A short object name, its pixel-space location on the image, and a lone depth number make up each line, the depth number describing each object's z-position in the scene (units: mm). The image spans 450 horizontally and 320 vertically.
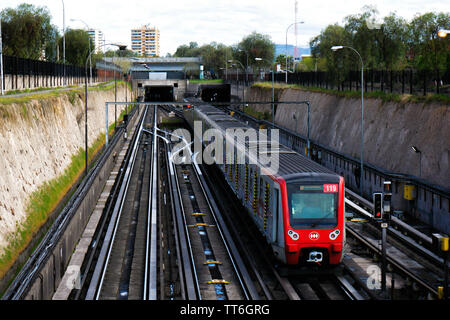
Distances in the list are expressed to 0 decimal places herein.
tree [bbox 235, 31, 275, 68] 138875
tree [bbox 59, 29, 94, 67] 101562
